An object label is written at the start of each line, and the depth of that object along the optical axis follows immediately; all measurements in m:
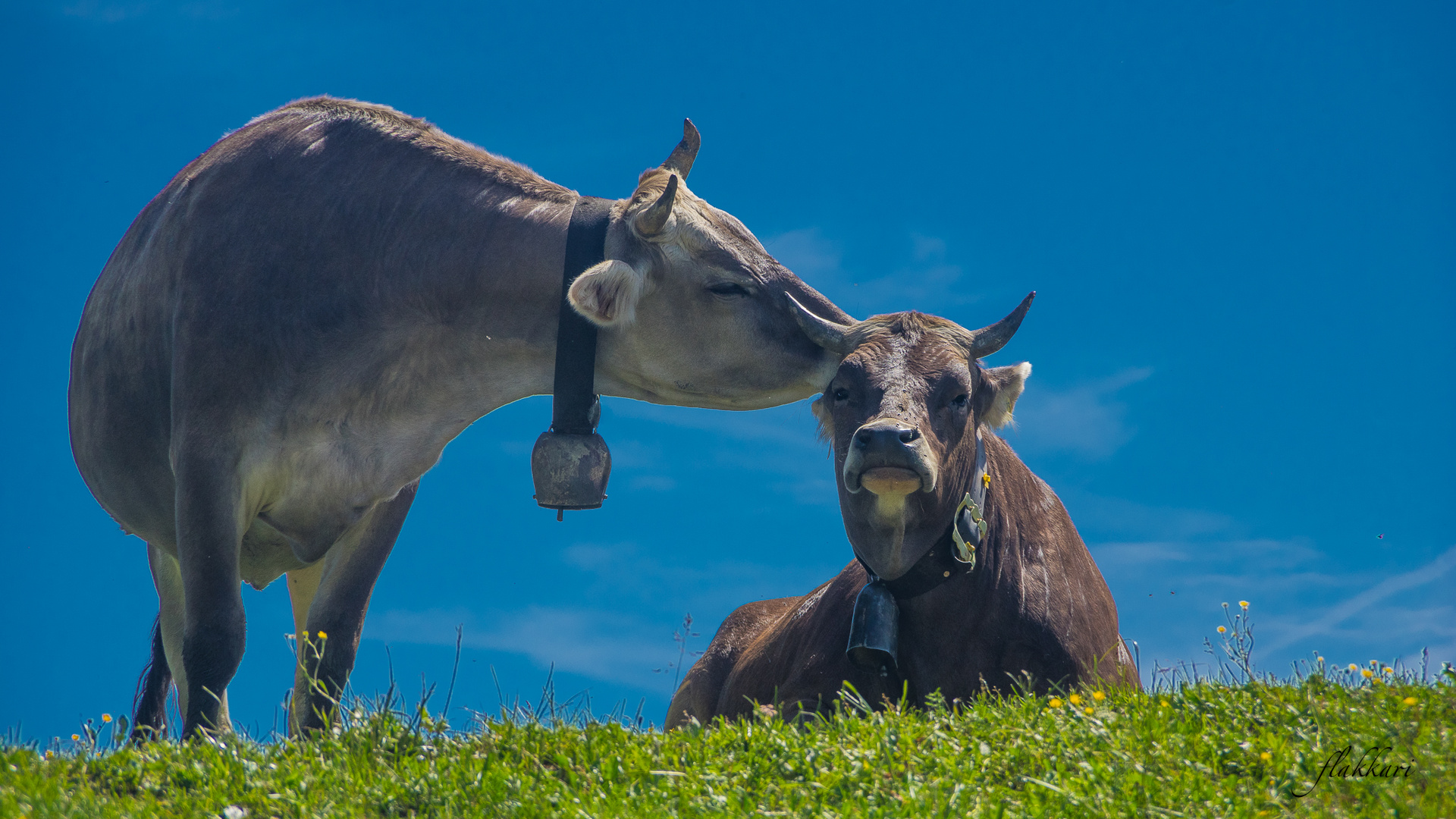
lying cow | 12.30
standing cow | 13.11
